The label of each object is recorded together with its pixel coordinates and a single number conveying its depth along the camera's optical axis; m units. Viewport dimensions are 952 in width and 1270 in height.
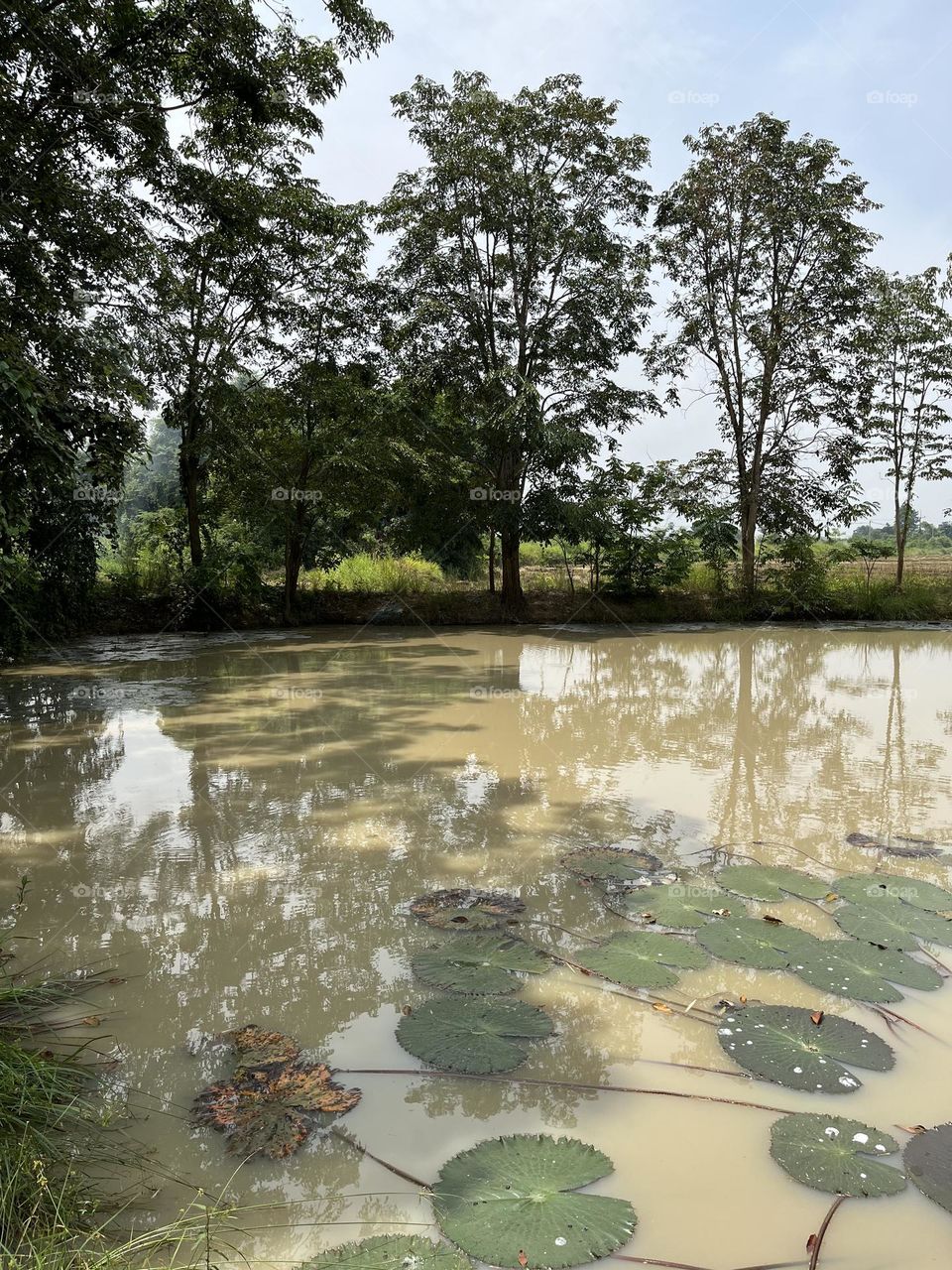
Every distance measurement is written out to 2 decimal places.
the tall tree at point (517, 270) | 15.16
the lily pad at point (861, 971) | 2.88
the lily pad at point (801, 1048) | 2.39
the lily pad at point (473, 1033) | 2.46
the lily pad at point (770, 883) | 3.70
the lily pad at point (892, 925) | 3.26
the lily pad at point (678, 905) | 3.45
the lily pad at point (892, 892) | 3.61
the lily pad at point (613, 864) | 3.94
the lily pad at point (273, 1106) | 2.12
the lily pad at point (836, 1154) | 1.96
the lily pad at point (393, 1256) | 1.72
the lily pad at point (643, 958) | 2.95
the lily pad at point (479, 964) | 2.91
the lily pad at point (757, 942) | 3.10
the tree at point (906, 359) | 17.70
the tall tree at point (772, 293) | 16.73
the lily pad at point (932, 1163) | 1.94
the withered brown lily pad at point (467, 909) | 3.43
